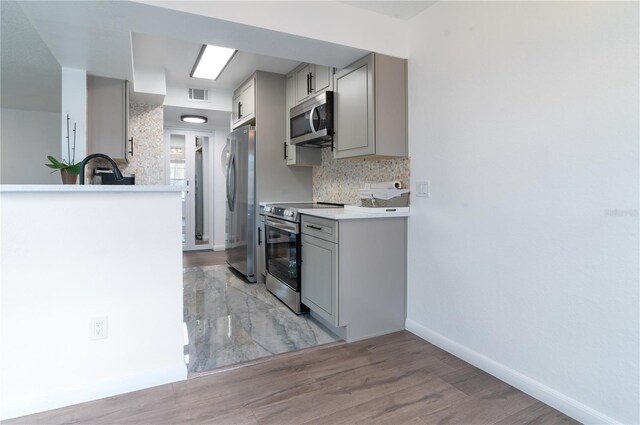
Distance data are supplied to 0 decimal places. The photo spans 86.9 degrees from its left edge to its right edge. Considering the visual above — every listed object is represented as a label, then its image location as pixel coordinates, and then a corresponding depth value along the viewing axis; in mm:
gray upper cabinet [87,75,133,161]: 3400
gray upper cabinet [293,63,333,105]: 3127
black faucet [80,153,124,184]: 1848
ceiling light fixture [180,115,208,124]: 5366
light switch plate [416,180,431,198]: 2439
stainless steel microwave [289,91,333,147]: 3012
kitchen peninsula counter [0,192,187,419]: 1590
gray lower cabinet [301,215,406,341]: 2402
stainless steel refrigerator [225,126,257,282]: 3869
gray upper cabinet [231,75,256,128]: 4047
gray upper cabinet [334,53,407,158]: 2510
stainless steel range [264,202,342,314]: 2959
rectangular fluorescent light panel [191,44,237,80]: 3439
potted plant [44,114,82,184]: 2570
